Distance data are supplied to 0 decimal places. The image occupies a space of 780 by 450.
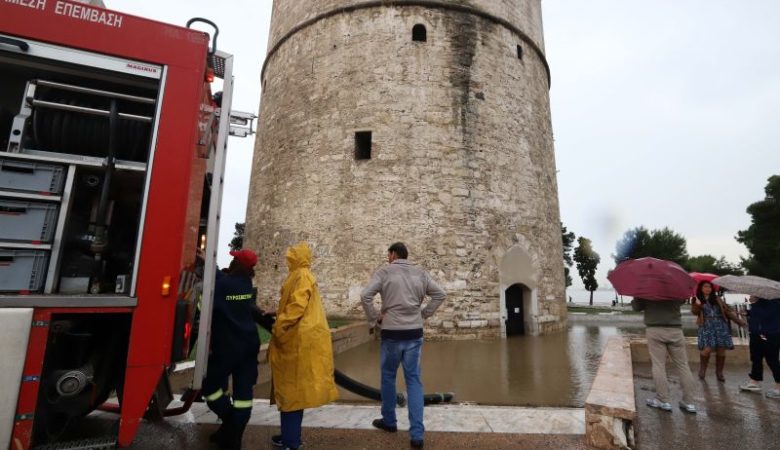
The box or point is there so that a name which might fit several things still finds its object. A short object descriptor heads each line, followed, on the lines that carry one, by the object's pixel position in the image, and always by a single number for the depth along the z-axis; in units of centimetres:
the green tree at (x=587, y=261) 3488
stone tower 1015
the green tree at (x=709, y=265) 3977
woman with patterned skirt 555
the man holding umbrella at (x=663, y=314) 416
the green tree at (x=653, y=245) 3619
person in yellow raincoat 285
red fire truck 247
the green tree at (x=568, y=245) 3884
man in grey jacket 338
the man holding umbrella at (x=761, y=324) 494
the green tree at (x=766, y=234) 2848
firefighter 299
